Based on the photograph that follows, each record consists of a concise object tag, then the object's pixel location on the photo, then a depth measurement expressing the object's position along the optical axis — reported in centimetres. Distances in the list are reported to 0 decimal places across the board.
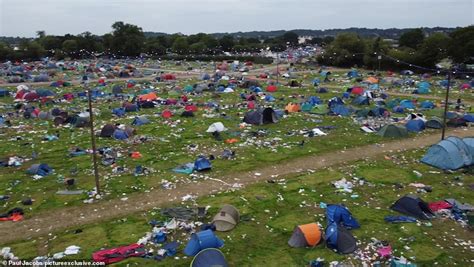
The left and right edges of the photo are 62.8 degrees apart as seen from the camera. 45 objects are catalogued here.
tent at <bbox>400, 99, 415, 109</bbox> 3519
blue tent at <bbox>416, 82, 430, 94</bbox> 4352
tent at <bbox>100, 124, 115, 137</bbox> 2703
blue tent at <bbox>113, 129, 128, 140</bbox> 2648
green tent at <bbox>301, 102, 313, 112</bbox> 3422
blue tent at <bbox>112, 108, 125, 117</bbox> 3409
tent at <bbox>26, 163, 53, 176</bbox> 2009
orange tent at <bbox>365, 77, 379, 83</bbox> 5057
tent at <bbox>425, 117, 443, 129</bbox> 2778
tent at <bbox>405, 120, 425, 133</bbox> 2728
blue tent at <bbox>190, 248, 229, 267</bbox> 1140
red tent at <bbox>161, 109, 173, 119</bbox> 3290
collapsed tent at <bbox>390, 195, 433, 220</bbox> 1495
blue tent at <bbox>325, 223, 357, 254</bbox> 1262
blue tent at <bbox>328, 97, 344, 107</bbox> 3420
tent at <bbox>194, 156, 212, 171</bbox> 2000
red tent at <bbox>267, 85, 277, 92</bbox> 4662
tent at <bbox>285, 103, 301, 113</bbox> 3391
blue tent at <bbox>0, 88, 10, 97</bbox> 4540
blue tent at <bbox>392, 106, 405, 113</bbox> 3349
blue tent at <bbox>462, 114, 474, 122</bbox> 2952
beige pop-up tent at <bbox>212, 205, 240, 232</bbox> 1406
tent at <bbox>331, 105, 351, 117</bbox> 3253
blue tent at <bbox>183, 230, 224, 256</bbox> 1248
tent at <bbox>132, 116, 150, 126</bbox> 3042
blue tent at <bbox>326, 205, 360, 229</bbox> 1419
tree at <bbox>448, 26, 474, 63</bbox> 5781
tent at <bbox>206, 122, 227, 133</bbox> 2664
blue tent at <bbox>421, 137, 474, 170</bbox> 2006
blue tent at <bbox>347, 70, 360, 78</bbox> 6066
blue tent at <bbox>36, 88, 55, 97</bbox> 4301
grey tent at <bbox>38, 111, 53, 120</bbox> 3300
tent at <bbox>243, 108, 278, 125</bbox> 2947
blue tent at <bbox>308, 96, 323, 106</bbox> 3614
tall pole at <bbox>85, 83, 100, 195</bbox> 1730
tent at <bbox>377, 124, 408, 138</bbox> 2586
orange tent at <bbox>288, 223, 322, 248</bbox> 1301
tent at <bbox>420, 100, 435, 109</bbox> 3538
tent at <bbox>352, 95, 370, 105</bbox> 3662
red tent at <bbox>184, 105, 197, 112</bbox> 3438
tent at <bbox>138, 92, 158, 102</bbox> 3929
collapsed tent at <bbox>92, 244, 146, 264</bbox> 1223
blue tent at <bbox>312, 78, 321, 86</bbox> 5222
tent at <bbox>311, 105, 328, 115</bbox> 3309
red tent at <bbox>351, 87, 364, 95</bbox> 4177
